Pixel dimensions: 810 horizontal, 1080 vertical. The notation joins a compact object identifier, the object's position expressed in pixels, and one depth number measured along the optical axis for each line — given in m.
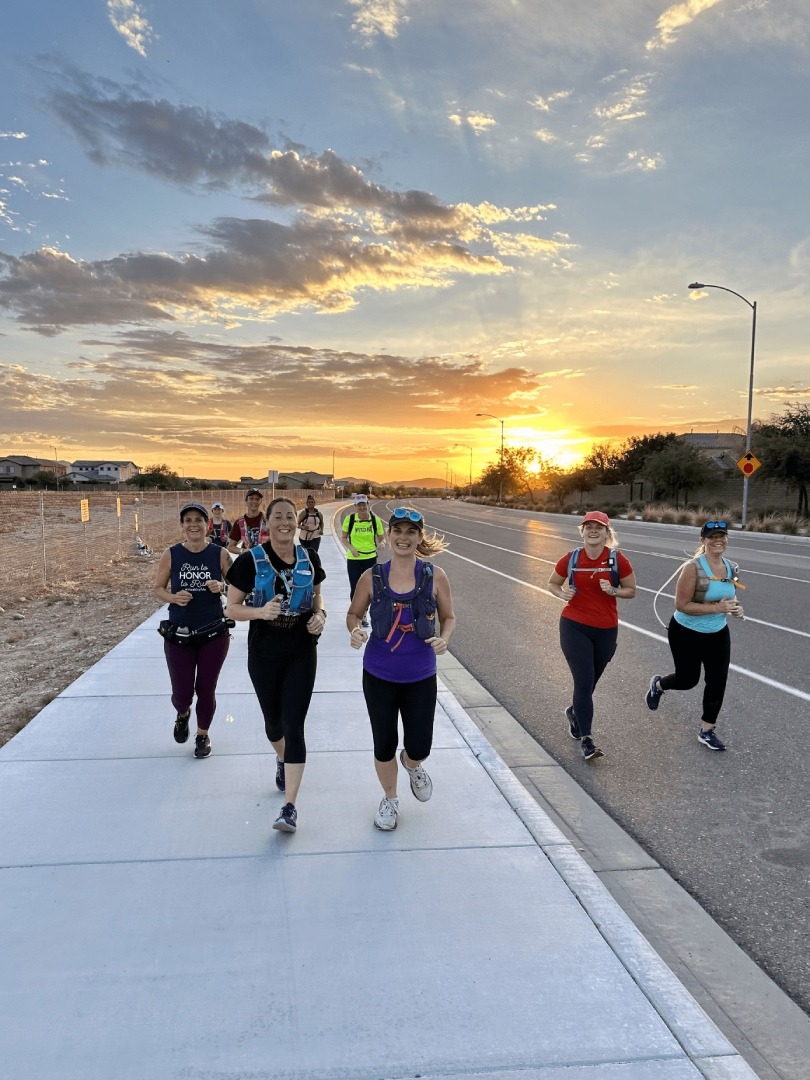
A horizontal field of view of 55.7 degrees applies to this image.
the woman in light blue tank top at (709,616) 5.56
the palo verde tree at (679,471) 53.62
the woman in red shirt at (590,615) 5.40
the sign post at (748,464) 29.73
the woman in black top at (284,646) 4.02
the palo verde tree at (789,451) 39.97
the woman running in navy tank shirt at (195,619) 5.13
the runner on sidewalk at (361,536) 9.52
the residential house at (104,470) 163.25
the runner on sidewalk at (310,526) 8.69
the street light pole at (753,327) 31.16
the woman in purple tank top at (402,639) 3.91
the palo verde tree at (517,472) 86.12
